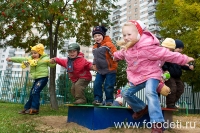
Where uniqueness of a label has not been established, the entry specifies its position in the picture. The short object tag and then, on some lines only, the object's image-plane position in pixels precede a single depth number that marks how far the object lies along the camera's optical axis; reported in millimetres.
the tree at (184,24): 12359
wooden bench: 3818
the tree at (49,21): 6840
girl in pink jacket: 3180
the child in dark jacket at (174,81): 4688
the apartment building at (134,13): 63472
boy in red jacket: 4777
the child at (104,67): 4523
